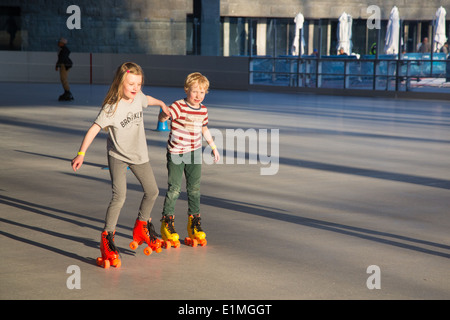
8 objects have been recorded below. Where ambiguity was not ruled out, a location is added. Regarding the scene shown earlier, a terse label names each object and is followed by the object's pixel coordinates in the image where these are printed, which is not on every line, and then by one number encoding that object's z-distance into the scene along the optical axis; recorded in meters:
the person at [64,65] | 23.81
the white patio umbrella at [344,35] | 34.88
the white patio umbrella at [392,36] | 30.55
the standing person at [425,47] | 31.42
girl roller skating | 5.99
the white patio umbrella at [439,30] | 31.90
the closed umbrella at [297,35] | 31.94
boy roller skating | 6.52
